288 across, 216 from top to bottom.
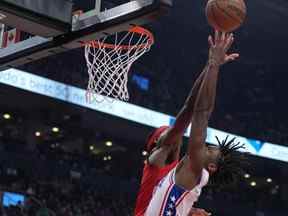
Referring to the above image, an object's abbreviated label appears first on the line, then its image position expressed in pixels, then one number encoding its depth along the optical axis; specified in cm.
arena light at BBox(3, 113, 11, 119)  1933
